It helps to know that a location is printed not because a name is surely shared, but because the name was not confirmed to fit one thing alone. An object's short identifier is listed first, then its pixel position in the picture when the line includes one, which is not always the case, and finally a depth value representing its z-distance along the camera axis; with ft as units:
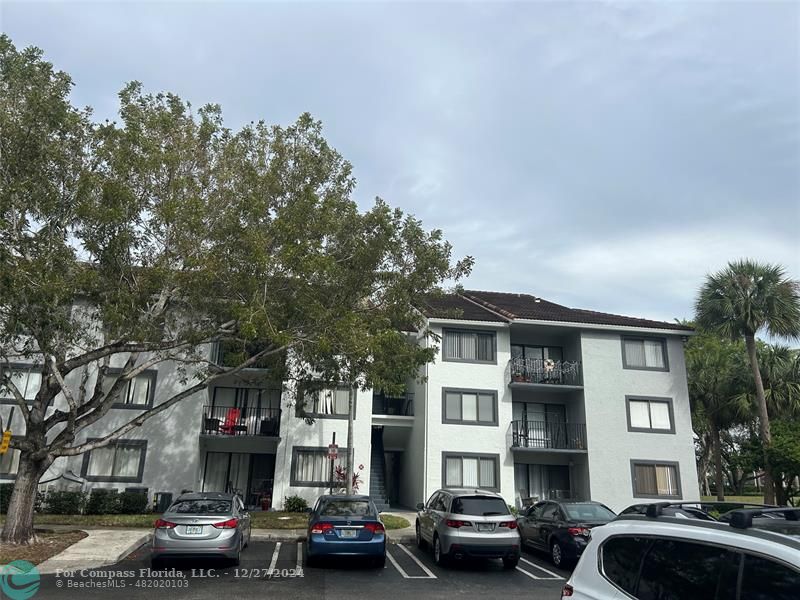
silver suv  37.76
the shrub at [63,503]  63.46
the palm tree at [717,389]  93.56
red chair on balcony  74.79
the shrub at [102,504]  64.18
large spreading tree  40.81
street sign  60.95
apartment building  72.49
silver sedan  35.29
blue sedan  36.96
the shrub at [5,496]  63.82
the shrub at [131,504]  65.31
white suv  10.46
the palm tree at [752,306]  79.77
